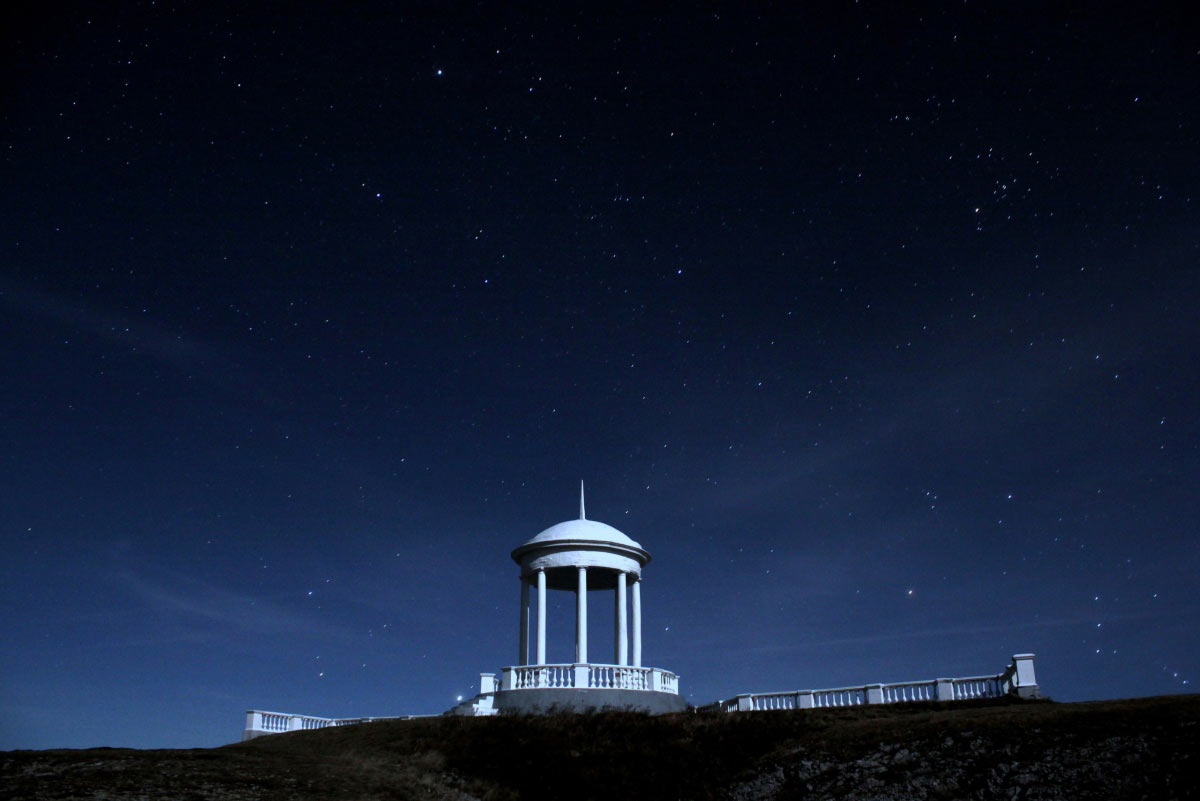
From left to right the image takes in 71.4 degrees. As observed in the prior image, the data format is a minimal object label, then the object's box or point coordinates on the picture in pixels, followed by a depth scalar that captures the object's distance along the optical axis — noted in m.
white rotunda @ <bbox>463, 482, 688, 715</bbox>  29.89
